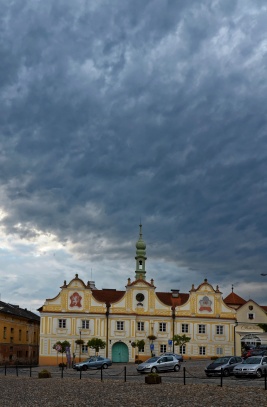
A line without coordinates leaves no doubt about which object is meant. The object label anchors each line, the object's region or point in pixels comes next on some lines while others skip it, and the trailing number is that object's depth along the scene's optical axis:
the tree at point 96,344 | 67.56
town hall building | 72.31
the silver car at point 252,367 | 37.31
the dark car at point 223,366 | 40.31
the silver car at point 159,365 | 44.84
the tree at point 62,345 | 66.97
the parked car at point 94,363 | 53.46
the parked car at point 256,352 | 50.94
